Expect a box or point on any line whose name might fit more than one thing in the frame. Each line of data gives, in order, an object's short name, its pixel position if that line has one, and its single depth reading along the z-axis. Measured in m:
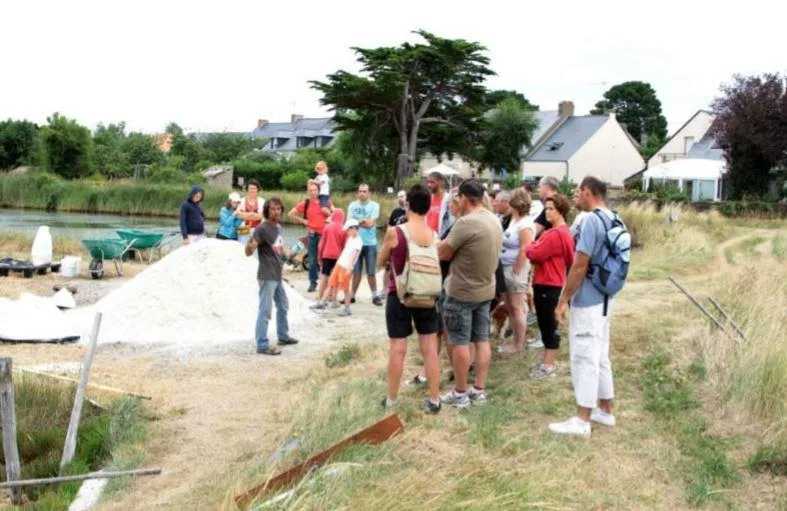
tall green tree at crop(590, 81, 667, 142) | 88.44
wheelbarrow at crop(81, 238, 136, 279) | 13.18
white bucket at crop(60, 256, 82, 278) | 13.27
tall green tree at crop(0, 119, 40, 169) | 53.62
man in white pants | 4.83
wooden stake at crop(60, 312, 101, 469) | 5.68
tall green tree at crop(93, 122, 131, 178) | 53.38
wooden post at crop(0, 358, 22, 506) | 5.37
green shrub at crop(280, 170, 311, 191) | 47.12
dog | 7.48
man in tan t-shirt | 5.26
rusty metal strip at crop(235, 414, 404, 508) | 4.14
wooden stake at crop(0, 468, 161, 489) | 5.07
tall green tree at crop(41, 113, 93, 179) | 46.78
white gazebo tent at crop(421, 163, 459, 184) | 33.35
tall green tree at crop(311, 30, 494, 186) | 37.41
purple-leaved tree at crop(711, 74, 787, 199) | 30.03
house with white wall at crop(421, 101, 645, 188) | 51.50
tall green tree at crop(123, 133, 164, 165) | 58.00
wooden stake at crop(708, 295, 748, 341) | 6.81
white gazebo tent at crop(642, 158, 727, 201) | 30.95
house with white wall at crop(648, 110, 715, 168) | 50.09
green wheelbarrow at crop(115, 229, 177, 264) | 14.51
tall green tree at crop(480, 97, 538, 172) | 52.16
